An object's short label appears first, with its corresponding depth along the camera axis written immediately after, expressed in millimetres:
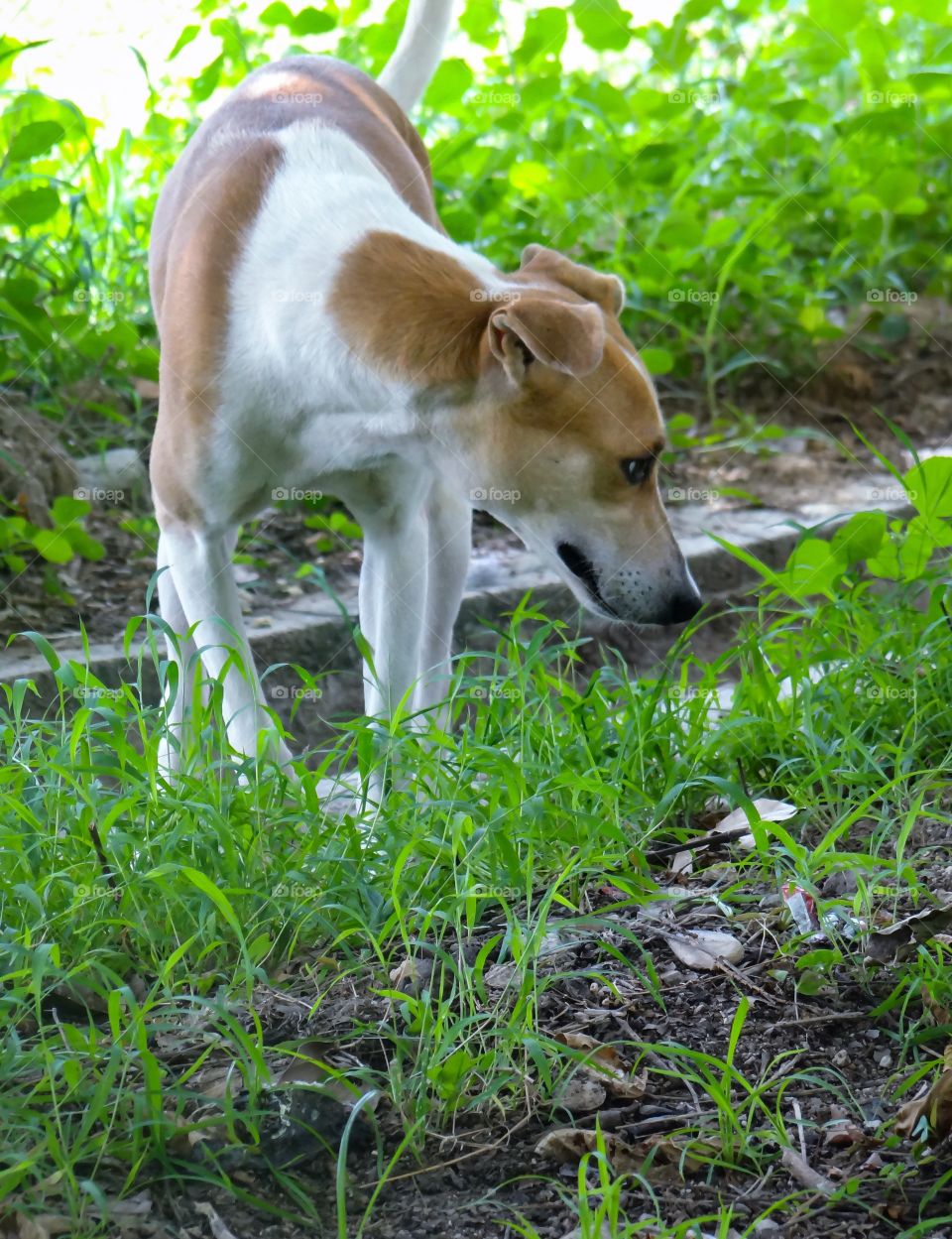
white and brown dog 6336
